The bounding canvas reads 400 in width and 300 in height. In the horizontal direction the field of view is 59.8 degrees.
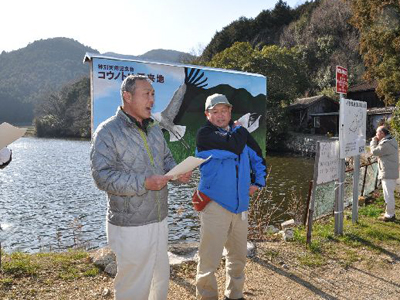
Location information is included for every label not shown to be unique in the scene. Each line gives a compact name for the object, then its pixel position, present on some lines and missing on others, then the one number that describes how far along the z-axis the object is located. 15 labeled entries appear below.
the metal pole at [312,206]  5.04
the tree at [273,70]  32.28
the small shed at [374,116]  33.88
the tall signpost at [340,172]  5.21
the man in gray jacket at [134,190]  2.31
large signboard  3.49
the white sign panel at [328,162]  5.12
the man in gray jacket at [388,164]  6.38
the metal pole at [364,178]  8.87
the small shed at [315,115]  40.00
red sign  5.18
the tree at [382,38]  20.12
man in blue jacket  3.15
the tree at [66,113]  71.31
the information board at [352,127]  5.25
